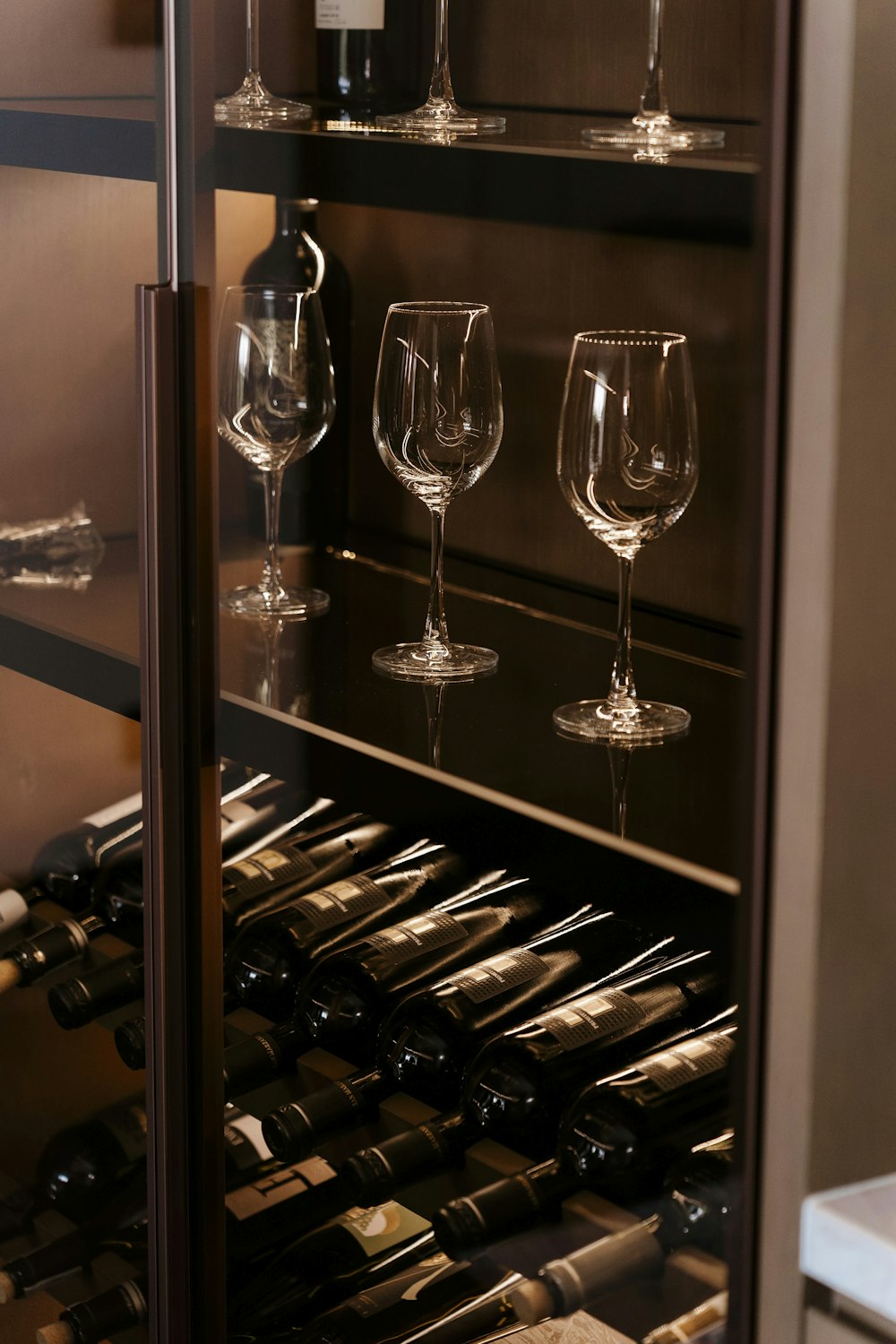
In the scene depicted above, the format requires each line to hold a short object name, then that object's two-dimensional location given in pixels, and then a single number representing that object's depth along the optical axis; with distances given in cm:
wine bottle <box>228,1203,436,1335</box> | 222
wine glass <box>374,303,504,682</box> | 211
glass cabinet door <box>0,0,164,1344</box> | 214
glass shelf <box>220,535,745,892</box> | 190
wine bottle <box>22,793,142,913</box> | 220
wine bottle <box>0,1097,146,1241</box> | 225
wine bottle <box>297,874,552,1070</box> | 220
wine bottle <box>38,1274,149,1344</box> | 223
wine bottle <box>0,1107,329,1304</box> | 222
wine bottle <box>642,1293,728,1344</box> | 178
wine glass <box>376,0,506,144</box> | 212
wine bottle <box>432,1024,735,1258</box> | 199
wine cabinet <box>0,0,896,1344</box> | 170
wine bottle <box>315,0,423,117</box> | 225
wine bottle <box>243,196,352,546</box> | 239
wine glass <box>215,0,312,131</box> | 210
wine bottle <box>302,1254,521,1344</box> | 218
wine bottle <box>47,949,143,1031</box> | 223
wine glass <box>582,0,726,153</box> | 196
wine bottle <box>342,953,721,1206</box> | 207
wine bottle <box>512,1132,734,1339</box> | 188
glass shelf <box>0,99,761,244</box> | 190
